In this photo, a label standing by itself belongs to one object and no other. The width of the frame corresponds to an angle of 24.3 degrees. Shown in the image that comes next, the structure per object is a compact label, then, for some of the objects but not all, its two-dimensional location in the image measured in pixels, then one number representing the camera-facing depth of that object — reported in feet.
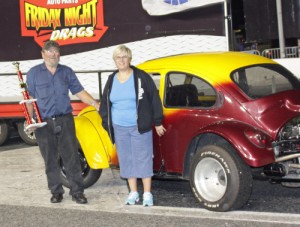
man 26.48
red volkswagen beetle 23.89
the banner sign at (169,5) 39.22
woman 25.04
